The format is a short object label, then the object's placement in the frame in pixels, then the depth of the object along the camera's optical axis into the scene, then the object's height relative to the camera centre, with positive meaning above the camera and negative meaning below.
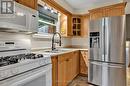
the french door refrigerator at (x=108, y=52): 1.69 -0.21
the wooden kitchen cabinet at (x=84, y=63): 2.41 -0.64
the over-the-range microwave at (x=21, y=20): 0.94 +0.32
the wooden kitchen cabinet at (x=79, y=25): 2.83 +0.66
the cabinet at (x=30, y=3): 1.15 +0.64
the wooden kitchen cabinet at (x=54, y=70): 1.33 -0.49
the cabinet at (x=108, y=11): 2.04 +0.91
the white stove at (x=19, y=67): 0.64 -0.26
